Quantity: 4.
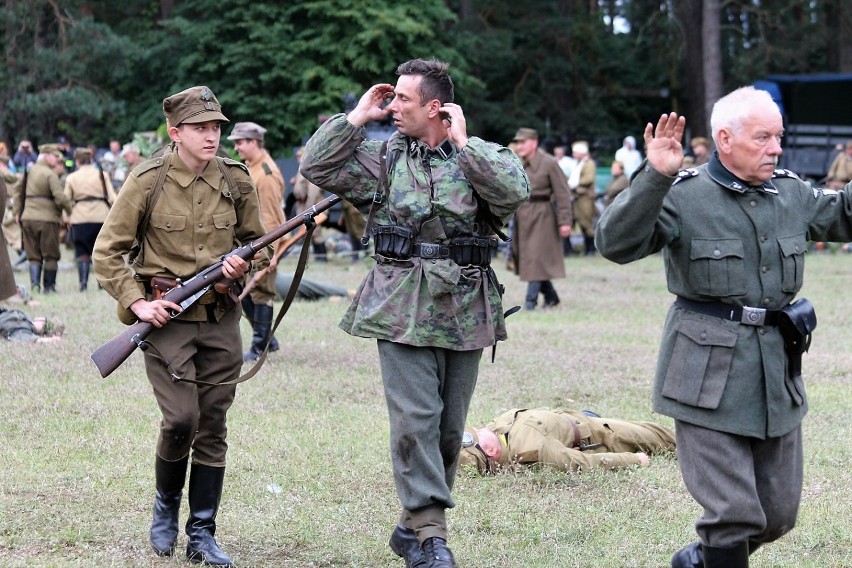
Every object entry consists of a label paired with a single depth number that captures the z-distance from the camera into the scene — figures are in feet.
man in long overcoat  74.72
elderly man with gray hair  22.86
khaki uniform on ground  36.95
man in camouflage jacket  26.49
